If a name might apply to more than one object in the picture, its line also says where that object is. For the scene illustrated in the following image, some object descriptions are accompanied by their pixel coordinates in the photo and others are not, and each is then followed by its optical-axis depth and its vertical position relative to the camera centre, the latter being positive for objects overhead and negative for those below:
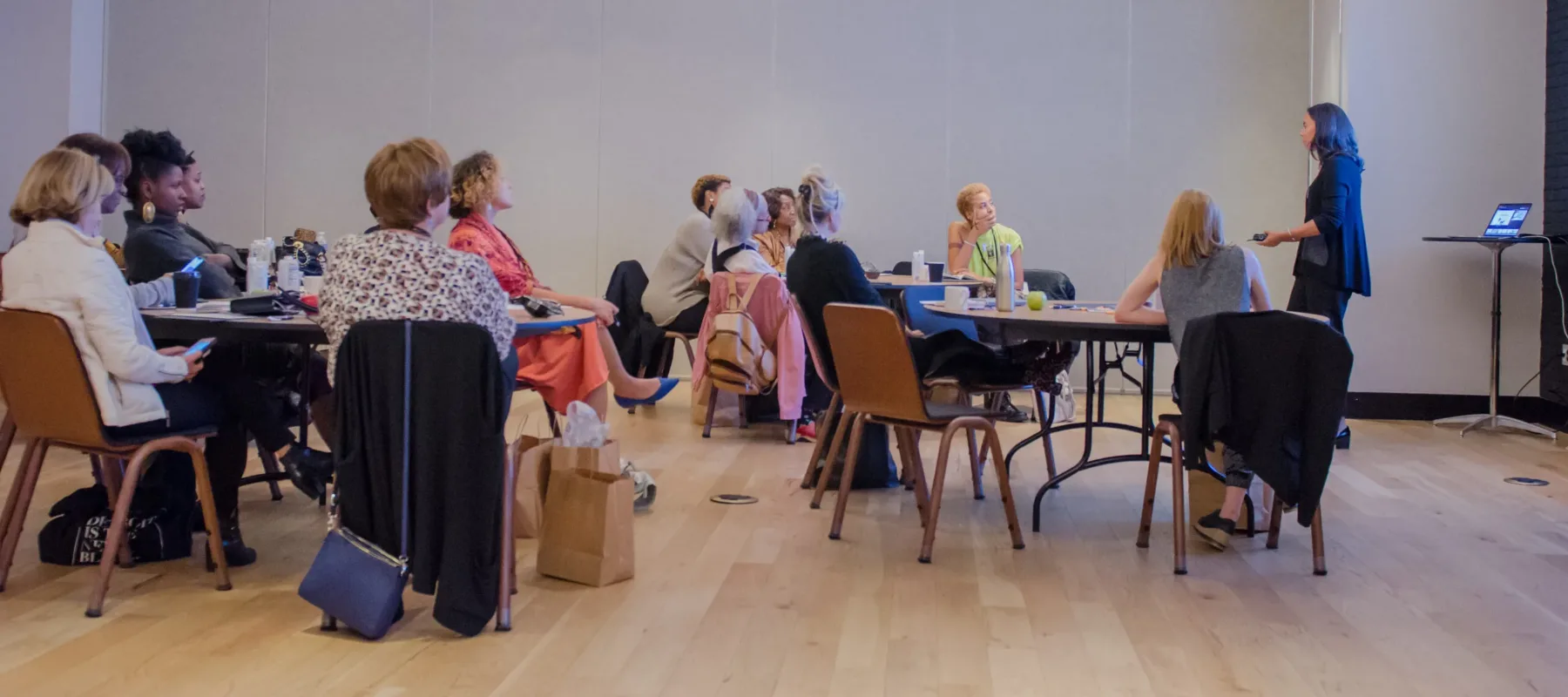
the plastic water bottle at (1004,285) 4.33 +0.22
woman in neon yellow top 6.93 +0.61
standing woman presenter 5.70 +0.60
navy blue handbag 2.91 -0.55
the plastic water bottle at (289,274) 4.31 +0.19
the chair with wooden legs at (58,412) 3.09 -0.21
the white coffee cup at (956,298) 4.34 +0.18
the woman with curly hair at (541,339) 4.30 +0.01
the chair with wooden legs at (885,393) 3.80 -0.13
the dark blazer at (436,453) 2.85 -0.26
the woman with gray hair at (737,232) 6.02 +0.52
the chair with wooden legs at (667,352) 6.73 -0.05
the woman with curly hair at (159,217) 3.95 +0.35
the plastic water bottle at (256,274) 4.39 +0.19
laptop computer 6.39 +0.72
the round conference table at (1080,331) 3.82 +0.07
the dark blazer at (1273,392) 3.46 -0.09
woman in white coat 3.09 +0.07
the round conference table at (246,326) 3.19 +0.01
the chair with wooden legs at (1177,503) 3.71 -0.42
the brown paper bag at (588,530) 3.42 -0.50
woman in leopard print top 2.87 +0.15
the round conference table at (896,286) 6.16 +0.30
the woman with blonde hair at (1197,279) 3.79 +0.23
